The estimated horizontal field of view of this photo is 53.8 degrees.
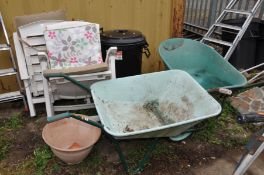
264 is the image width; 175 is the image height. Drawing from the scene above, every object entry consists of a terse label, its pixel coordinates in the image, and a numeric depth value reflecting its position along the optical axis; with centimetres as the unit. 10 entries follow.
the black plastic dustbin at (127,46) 326
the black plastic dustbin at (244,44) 444
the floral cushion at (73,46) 304
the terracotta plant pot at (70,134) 268
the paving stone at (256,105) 356
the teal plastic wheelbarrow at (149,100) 251
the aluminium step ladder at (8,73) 322
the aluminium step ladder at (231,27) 396
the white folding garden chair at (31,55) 301
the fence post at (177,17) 418
